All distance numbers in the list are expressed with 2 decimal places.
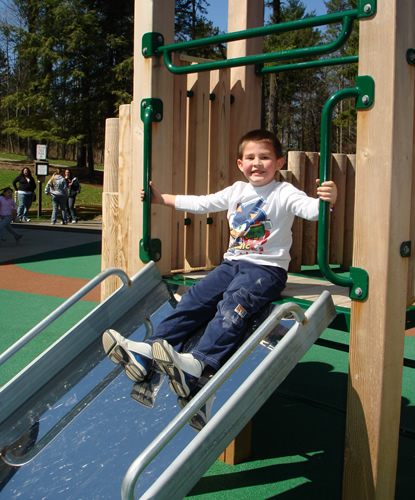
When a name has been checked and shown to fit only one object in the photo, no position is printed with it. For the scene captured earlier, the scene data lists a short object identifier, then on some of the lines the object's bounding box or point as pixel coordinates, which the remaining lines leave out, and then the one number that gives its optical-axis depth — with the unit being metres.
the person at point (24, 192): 17.41
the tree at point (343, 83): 31.88
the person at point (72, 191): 18.28
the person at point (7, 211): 12.55
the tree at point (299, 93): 34.62
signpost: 18.52
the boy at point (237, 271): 2.53
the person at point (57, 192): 16.88
